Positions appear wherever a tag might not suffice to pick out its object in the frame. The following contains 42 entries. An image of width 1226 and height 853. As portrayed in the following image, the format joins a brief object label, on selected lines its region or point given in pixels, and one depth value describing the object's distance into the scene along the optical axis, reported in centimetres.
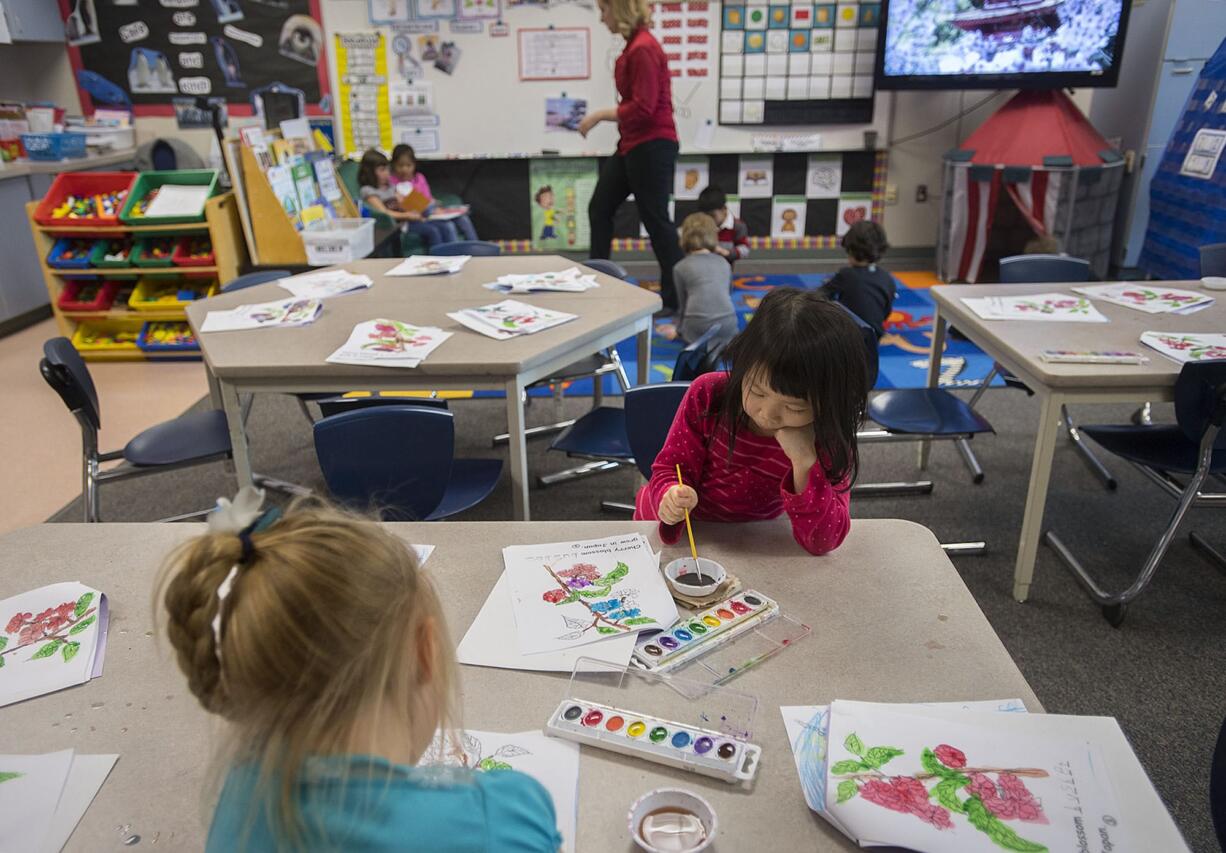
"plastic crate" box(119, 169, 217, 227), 415
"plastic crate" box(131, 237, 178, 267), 418
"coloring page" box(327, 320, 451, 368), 215
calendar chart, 523
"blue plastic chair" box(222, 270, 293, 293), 313
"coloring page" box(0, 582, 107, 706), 111
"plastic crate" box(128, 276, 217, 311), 426
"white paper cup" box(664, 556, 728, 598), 123
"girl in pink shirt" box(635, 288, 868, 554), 134
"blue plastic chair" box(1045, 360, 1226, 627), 204
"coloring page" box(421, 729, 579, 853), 91
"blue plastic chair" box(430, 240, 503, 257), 368
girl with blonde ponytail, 66
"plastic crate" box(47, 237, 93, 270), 420
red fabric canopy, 496
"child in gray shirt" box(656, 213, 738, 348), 334
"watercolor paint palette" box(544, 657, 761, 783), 95
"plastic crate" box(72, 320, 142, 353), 434
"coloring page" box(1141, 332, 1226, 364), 220
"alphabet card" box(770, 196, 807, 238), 570
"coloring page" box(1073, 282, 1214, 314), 263
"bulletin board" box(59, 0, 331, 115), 534
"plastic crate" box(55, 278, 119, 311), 429
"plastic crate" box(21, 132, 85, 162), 496
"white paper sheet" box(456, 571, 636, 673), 111
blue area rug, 388
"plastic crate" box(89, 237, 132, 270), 420
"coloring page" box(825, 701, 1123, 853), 85
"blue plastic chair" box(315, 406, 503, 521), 191
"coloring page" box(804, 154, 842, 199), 559
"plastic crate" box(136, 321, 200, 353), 429
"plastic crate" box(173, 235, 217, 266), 418
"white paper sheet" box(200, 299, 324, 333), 248
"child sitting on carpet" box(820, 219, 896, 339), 306
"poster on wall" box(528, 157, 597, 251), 560
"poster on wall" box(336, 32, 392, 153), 534
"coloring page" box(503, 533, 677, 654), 117
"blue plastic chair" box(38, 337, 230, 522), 238
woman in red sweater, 410
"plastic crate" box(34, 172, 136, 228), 417
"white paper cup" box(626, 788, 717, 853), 85
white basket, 420
